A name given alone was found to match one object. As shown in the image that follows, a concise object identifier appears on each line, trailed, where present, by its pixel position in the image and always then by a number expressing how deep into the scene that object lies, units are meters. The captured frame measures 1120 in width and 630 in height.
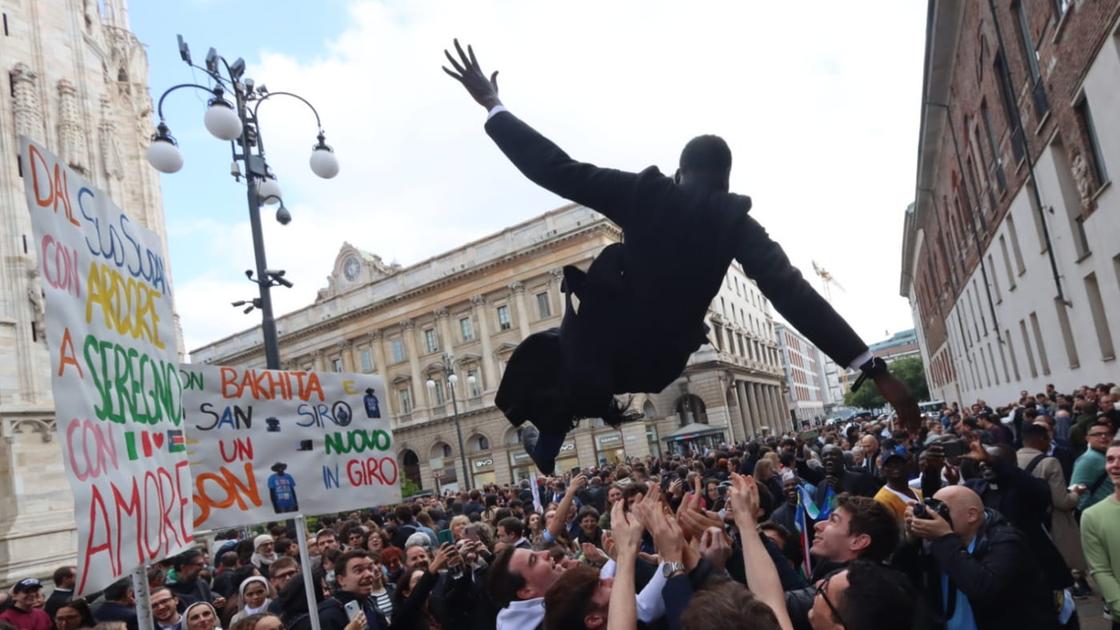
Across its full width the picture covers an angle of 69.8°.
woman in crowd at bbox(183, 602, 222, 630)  5.11
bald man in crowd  3.38
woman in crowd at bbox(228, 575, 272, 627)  5.81
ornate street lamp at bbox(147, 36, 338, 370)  8.59
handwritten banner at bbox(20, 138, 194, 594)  2.67
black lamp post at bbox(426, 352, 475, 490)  29.33
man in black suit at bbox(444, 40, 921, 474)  2.33
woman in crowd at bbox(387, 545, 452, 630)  4.71
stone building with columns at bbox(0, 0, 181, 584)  19.00
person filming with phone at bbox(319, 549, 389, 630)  4.97
